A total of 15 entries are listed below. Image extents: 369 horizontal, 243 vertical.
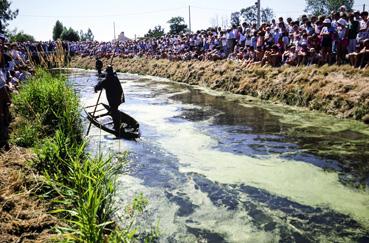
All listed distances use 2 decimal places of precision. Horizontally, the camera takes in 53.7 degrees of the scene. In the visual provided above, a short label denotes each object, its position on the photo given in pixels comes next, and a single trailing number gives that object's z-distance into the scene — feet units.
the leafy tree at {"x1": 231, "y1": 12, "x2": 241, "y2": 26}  234.38
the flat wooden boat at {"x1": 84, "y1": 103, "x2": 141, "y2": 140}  34.35
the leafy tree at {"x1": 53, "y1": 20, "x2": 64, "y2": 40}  215.31
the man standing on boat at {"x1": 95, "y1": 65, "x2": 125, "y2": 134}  34.17
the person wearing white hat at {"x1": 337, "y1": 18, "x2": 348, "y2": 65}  44.25
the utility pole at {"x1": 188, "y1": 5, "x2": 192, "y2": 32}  198.88
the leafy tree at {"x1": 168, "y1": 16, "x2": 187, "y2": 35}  220.10
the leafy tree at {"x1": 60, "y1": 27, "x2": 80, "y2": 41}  204.33
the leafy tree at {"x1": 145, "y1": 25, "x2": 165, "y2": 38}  216.13
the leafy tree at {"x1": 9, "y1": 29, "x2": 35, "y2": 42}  166.32
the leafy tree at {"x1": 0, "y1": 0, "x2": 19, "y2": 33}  166.20
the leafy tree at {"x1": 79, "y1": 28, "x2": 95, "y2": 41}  299.79
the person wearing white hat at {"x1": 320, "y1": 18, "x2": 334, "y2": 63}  45.21
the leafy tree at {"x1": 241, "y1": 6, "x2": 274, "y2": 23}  278.71
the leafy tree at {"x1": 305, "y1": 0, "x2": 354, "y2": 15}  217.36
